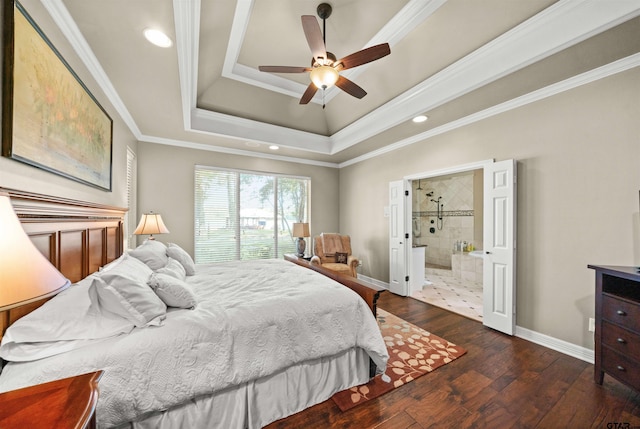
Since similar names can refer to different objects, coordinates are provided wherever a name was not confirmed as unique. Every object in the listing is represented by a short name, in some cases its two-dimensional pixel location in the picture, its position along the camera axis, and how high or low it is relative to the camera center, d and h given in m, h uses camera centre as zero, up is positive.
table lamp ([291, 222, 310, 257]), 4.56 -0.33
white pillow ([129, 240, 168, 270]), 2.24 -0.38
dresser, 1.74 -0.80
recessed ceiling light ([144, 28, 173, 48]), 1.78 +1.30
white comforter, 1.17 -0.74
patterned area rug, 1.88 -1.34
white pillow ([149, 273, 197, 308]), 1.65 -0.52
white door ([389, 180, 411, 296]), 4.14 -0.45
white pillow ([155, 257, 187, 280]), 2.07 -0.49
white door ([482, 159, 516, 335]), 2.79 -0.35
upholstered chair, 4.43 -0.65
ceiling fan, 1.98 +1.36
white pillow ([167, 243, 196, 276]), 2.60 -0.48
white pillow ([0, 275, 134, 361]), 1.11 -0.56
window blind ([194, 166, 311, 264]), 4.38 +0.04
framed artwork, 1.20 +0.64
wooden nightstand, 0.67 -0.57
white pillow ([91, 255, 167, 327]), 1.36 -0.47
